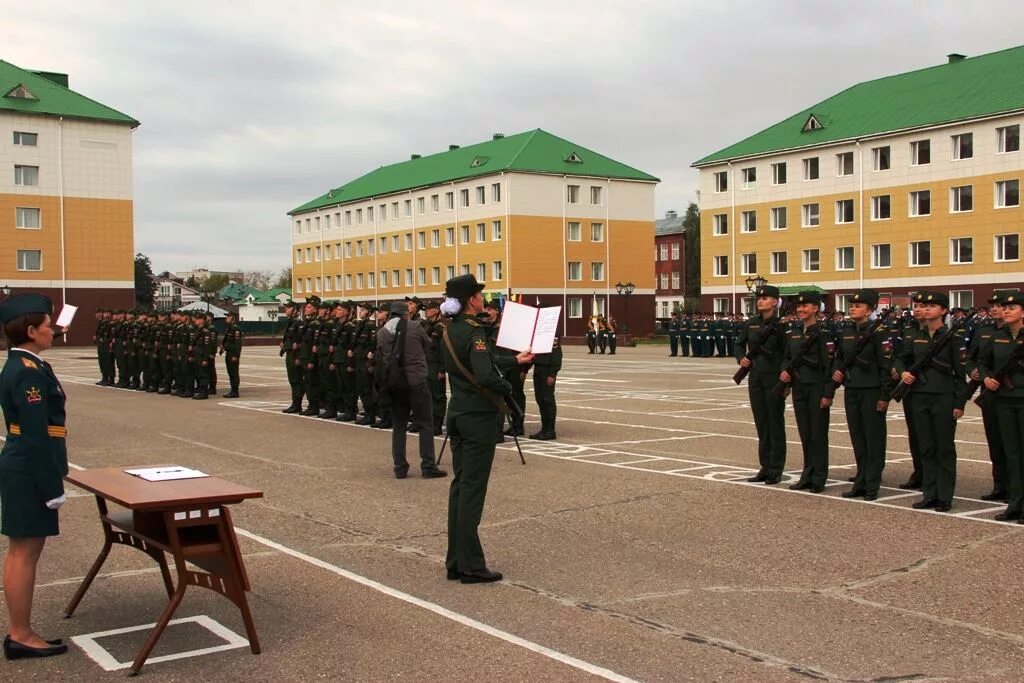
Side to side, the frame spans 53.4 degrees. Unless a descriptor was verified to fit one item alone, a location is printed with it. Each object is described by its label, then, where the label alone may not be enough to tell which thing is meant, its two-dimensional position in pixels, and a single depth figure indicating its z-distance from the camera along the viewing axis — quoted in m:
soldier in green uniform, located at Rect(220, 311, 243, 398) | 23.56
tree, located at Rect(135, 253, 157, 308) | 111.31
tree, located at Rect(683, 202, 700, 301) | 115.44
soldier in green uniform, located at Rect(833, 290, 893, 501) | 10.22
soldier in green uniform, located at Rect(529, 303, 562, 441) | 15.72
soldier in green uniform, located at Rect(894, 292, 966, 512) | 9.59
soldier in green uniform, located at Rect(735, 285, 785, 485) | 11.19
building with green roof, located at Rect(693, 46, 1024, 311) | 52.28
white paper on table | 6.33
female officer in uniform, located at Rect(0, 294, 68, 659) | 5.61
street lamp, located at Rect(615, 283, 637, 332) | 69.50
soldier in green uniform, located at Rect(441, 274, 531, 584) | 7.17
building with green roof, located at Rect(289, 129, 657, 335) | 76.88
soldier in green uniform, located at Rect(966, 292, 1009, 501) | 9.86
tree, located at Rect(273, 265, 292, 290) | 166.95
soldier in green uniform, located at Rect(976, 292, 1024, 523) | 9.13
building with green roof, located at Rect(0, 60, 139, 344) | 65.81
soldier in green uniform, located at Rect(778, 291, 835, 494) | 10.69
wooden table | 5.50
